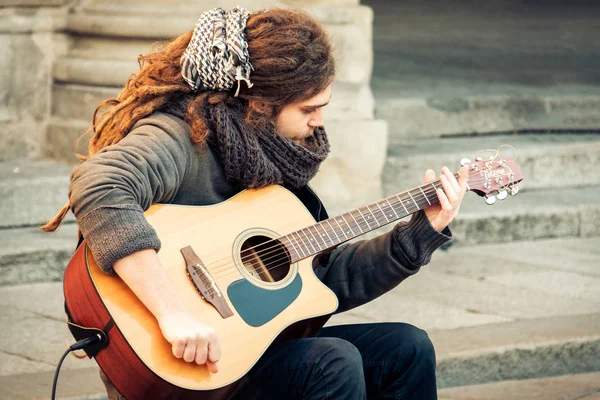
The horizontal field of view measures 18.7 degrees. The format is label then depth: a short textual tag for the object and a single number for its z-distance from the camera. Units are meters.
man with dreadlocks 4.41
